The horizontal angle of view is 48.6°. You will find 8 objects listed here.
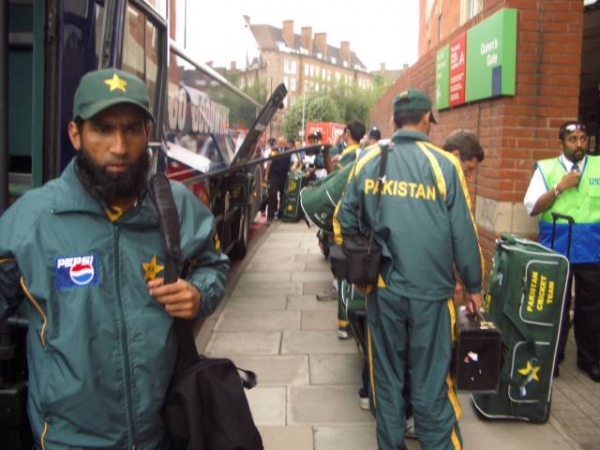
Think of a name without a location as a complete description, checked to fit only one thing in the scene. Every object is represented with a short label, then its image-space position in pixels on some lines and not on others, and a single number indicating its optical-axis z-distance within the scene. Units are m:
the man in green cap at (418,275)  3.29
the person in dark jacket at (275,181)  14.43
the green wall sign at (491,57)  5.83
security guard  4.63
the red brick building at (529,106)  5.86
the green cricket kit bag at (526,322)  3.87
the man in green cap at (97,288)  1.88
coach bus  2.27
